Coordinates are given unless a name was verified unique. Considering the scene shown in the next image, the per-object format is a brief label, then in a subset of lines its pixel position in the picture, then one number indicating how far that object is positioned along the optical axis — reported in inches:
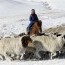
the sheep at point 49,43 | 563.8
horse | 617.0
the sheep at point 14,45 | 561.6
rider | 626.3
